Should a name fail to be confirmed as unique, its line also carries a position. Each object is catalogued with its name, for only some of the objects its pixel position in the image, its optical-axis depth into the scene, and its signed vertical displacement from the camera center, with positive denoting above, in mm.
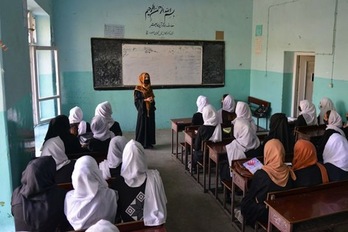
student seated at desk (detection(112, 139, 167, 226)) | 2434 -967
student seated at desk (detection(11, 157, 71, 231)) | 2242 -946
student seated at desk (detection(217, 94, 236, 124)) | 5968 -798
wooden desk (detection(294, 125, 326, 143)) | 4625 -945
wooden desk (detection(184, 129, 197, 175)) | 4773 -1080
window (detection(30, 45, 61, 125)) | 5816 -280
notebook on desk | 3276 -995
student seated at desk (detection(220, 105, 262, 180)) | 3816 -924
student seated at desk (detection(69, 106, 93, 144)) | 4574 -865
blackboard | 7039 +144
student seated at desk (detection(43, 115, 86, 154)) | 3652 -753
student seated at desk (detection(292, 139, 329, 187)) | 2959 -920
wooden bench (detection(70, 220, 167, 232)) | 2160 -1101
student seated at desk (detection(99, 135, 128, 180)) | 3254 -925
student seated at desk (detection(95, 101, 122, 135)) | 4801 -725
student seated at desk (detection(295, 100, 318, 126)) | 5406 -768
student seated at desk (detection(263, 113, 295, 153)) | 4113 -817
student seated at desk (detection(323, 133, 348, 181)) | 3162 -907
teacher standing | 6102 -828
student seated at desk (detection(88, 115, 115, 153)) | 4262 -923
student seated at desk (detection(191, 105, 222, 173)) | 4543 -858
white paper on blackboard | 7195 +130
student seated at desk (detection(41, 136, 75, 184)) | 3123 -904
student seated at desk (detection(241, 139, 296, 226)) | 2863 -996
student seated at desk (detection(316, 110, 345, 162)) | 4117 -790
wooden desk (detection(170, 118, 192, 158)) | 5512 -962
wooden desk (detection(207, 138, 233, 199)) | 3928 -1031
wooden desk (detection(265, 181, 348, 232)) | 2390 -1078
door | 6750 -200
